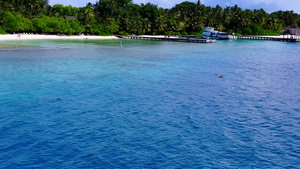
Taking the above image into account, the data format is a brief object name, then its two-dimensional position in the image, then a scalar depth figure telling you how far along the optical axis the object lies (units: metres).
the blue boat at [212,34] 137.38
